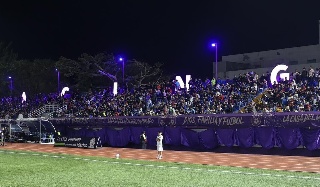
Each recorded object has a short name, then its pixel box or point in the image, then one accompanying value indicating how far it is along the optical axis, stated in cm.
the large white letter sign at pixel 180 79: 4168
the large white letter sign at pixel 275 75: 3294
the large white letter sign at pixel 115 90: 4850
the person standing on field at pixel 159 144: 2664
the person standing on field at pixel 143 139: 3417
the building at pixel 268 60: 5612
